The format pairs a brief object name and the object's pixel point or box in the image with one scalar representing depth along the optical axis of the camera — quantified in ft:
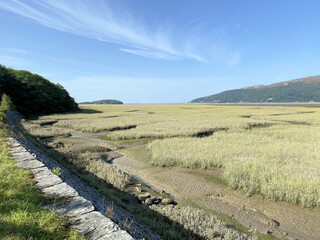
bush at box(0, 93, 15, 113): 102.62
